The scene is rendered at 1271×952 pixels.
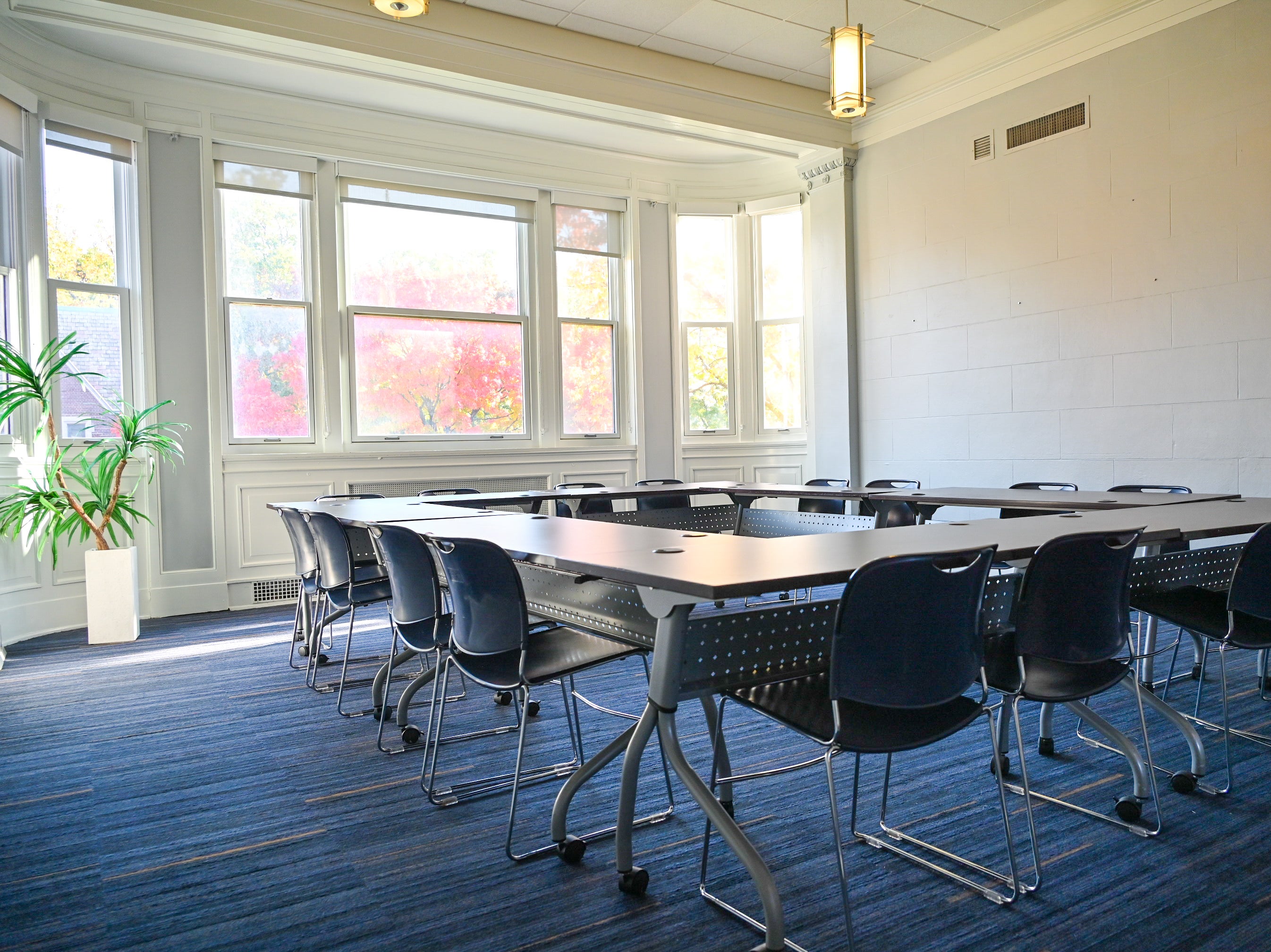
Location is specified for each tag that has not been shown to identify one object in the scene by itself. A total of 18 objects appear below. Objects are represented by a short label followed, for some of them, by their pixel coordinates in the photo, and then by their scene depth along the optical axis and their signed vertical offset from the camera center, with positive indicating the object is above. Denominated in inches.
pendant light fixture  150.9 +66.8
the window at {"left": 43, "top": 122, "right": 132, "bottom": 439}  229.1 +57.9
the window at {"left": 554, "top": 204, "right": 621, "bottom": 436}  313.0 +54.9
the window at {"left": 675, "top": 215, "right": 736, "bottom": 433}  332.8 +55.9
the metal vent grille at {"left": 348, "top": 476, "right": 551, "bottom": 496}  276.4 -5.0
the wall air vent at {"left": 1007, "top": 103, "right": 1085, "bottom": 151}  235.8 +89.7
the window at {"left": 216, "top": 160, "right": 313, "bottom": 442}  258.4 +52.0
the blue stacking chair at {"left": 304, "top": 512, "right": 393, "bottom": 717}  151.6 -18.7
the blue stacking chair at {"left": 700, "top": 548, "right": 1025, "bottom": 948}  75.6 -18.6
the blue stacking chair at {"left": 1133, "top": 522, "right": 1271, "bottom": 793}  108.0 -21.4
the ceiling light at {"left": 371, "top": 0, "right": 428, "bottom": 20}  157.2 +83.0
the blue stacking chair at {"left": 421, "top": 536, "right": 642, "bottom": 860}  97.0 -20.3
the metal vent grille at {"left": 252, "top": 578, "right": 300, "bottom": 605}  260.2 -34.5
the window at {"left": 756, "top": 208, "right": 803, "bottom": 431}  332.8 +53.2
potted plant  204.4 -4.3
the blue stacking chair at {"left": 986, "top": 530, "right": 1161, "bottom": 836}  90.0 -18.3
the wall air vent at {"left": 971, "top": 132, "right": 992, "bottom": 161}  259.1 +90.1
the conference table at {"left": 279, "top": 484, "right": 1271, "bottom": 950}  80.4 -12.4
